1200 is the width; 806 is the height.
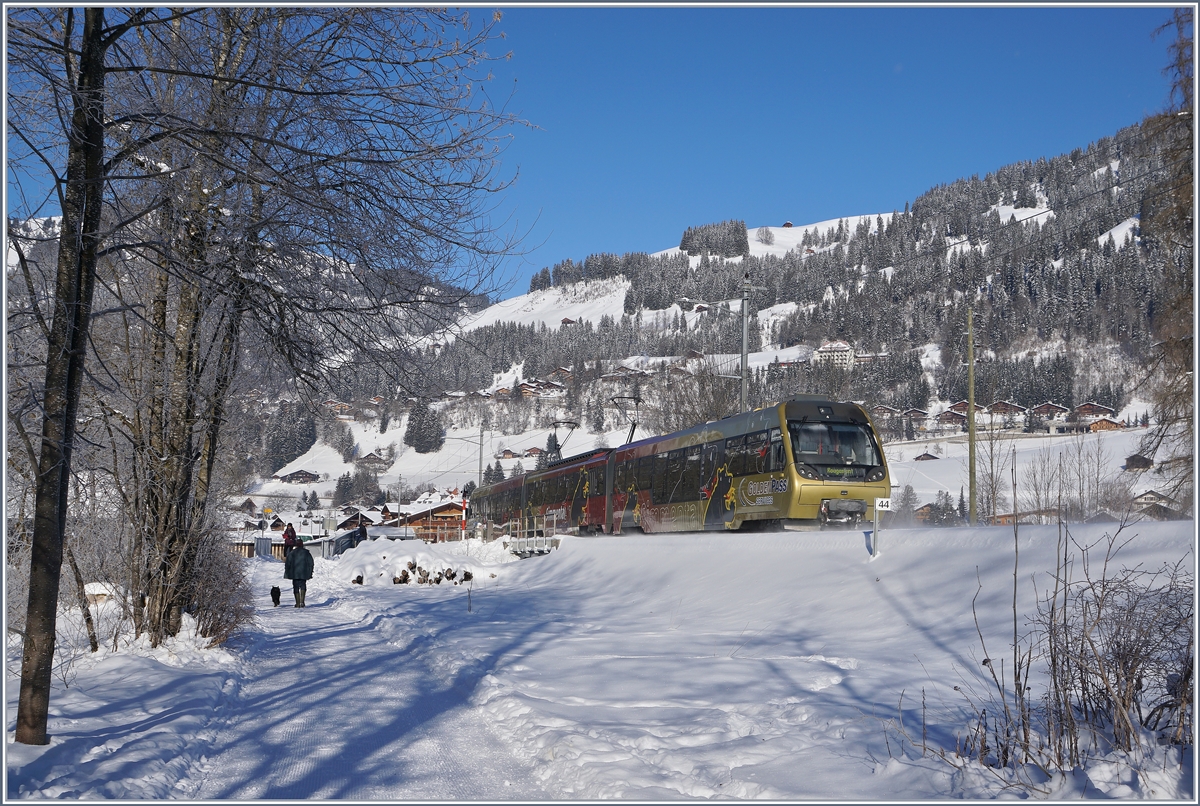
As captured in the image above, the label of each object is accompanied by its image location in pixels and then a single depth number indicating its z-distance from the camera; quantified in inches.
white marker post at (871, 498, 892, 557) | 538.0
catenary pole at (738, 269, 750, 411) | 1102.2
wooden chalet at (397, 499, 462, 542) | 3292.3
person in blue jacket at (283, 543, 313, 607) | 727.7
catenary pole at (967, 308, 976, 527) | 1051.0
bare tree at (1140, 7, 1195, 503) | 601.0
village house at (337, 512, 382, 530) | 3257.9
